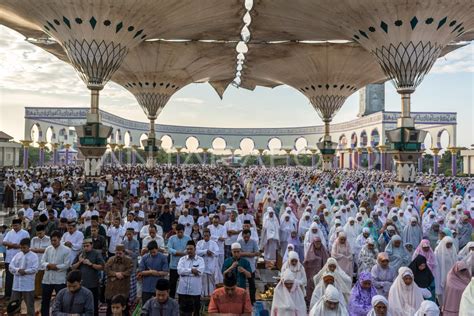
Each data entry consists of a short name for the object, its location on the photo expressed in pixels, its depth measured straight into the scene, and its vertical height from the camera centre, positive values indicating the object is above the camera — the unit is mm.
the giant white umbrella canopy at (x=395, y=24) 16234 +5689
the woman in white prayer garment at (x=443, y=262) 6090 -1185
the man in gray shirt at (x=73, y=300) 3873 -1156
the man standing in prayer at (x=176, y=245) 5969 -1021
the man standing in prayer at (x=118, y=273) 4918 -1155
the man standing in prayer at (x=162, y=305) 3777 -1150
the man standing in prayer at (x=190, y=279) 5117 -1262
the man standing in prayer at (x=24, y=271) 5051 -1183
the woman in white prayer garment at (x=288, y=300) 4379 -1263
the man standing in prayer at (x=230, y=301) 4016 -1180
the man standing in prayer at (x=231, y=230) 7523 -1013
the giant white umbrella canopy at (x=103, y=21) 16281 +5546
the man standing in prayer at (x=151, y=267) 5238 -1160
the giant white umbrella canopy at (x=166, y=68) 26266 +6584
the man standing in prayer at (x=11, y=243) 5836 -1016
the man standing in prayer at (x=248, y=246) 6340 -1083
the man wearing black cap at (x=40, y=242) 5746 -995
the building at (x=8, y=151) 40347 +1278
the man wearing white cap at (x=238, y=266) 5258 -1136
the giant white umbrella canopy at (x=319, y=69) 25797 +6491
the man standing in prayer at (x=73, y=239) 5739 -930
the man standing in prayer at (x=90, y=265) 5039 -1107
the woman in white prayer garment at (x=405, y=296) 4281 -1180
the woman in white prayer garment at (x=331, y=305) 3739 -1125
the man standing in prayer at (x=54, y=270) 5160 -1185
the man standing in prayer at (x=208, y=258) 6023 -1212
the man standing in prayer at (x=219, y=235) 7082 -1033
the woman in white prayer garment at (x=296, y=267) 5059 -1092
